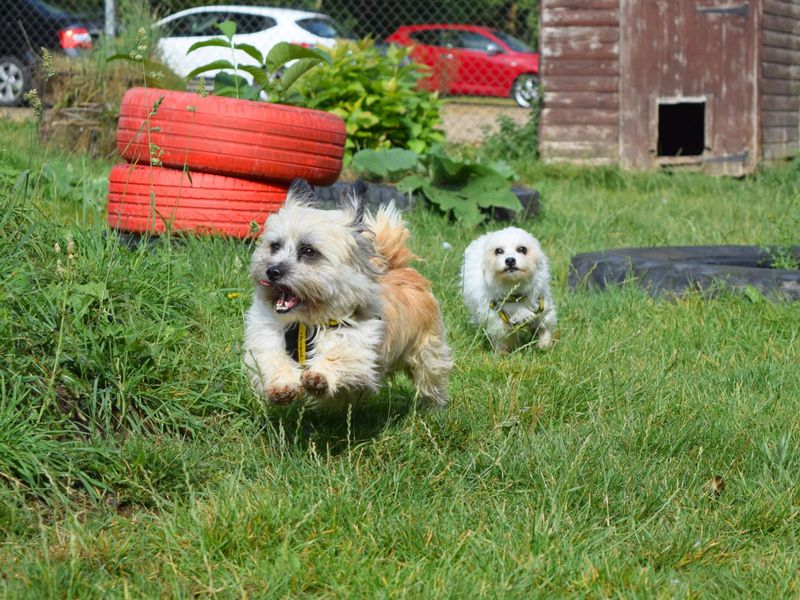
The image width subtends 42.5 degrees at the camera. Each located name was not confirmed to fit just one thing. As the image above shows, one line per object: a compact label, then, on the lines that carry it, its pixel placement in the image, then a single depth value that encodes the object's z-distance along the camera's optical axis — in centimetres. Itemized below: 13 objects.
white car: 1703
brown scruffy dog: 362
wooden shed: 1291
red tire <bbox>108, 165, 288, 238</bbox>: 588
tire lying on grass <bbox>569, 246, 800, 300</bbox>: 624
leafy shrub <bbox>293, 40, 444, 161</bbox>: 1014
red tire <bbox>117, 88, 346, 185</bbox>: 584
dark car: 1422
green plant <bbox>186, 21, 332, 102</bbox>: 639
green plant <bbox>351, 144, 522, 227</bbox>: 836
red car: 1991
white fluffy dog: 595
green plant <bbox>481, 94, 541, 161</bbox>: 1337
